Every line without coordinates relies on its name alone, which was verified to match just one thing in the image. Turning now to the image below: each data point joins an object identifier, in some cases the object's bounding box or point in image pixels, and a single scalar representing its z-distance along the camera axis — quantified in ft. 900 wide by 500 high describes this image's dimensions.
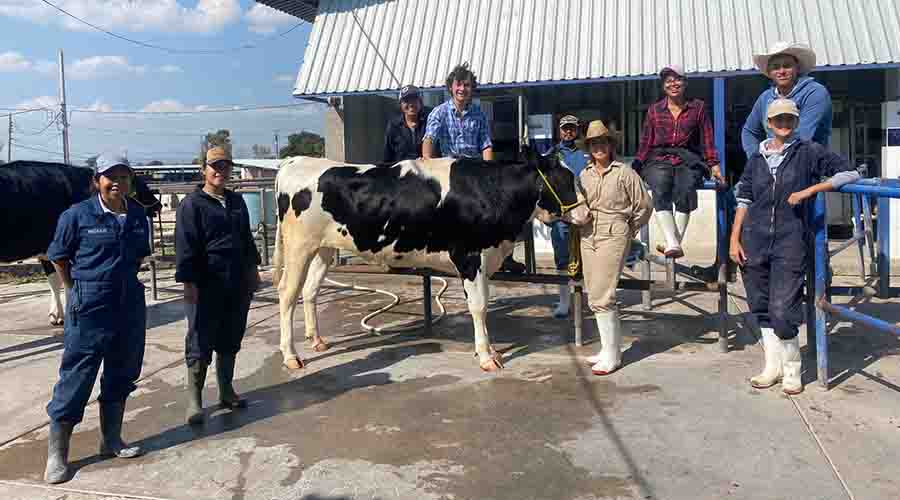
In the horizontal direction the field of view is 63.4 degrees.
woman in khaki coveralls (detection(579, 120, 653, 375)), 17.61
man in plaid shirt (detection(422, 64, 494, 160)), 20.99
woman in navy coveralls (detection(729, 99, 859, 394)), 15.34
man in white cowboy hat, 16.57
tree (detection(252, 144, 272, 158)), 267.82
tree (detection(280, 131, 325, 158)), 187.74
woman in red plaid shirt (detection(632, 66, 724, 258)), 19.30
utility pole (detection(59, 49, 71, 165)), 128.47
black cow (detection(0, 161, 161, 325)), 22.44
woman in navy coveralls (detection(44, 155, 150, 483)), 12.59
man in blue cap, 23.17
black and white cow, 18.80
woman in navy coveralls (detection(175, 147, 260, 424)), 14.42
